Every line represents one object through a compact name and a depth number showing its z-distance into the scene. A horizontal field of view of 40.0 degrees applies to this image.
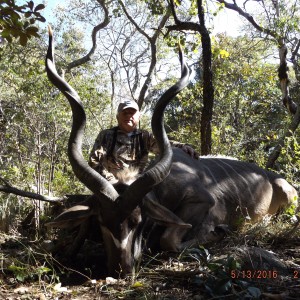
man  3.90
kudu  2.91
